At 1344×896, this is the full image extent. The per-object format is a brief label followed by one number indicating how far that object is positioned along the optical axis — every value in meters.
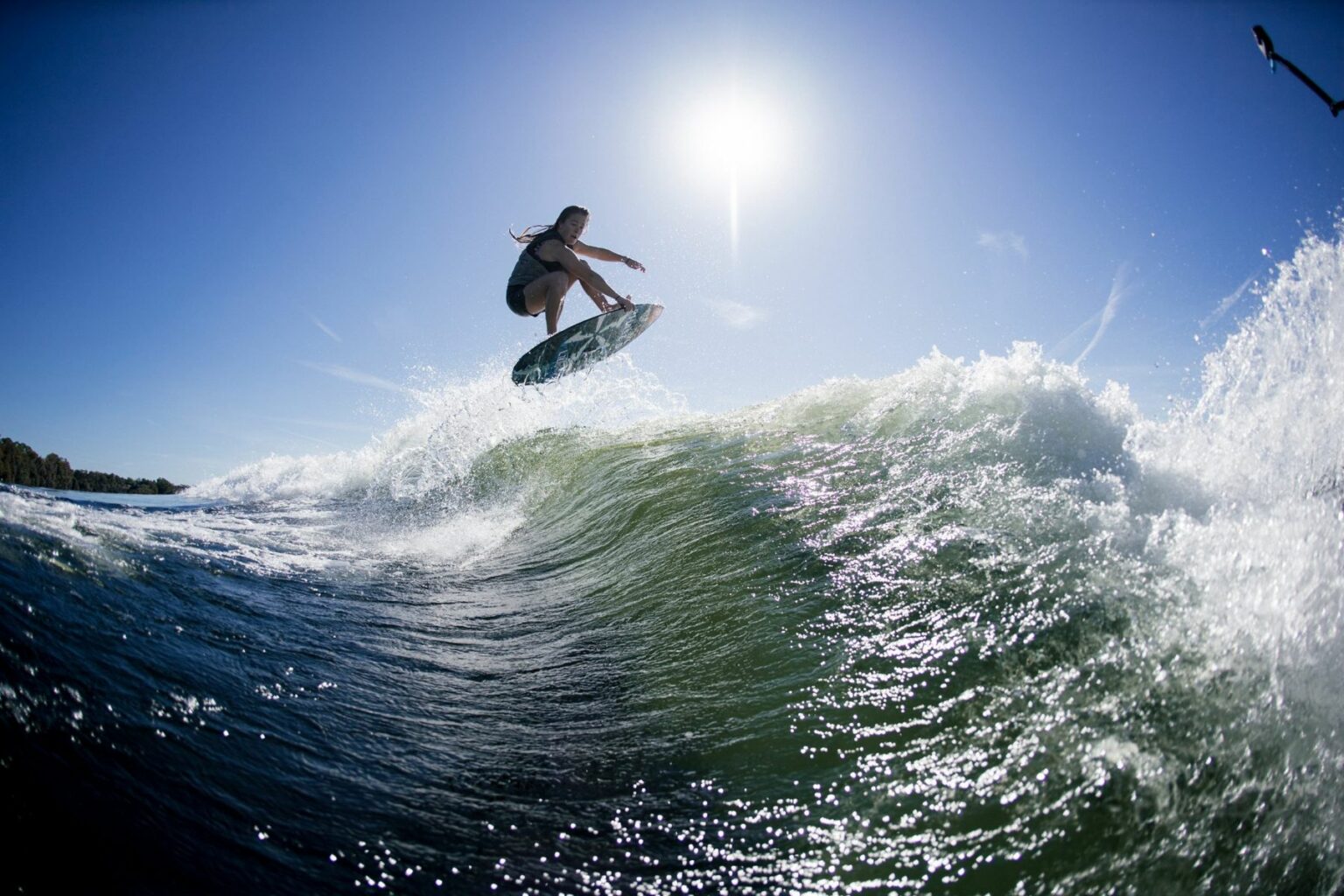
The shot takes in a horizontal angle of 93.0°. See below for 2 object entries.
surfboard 9.59
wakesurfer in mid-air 9.17
